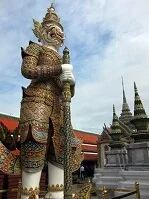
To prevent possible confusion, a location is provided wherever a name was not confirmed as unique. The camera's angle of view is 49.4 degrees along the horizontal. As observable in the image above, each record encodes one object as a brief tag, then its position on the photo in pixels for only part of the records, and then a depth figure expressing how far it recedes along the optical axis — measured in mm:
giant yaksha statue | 2219
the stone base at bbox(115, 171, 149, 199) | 4024
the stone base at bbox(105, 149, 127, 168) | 6792
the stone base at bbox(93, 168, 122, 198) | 5646
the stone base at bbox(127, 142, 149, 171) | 4844
